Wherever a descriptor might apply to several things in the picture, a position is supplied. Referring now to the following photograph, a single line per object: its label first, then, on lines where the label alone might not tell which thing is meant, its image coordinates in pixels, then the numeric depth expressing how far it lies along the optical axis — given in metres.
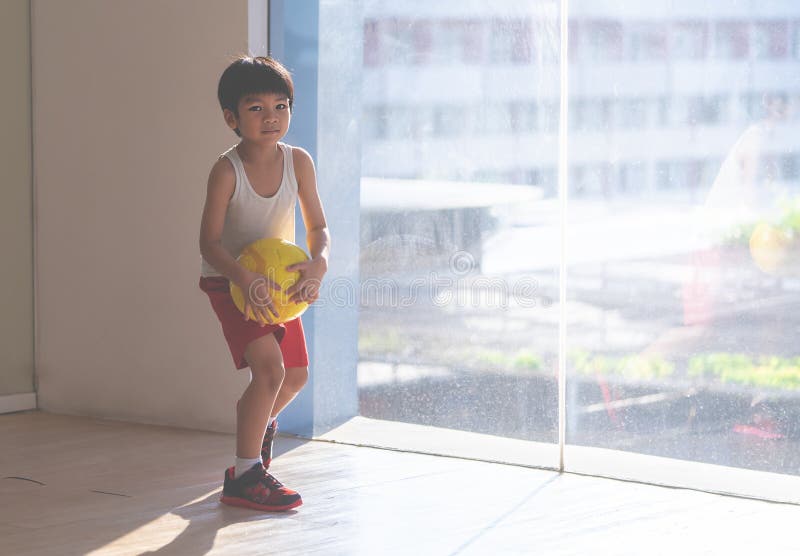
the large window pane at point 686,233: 5.06
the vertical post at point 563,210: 5.57
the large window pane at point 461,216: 5.68
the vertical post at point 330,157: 6.26
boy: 4.68
